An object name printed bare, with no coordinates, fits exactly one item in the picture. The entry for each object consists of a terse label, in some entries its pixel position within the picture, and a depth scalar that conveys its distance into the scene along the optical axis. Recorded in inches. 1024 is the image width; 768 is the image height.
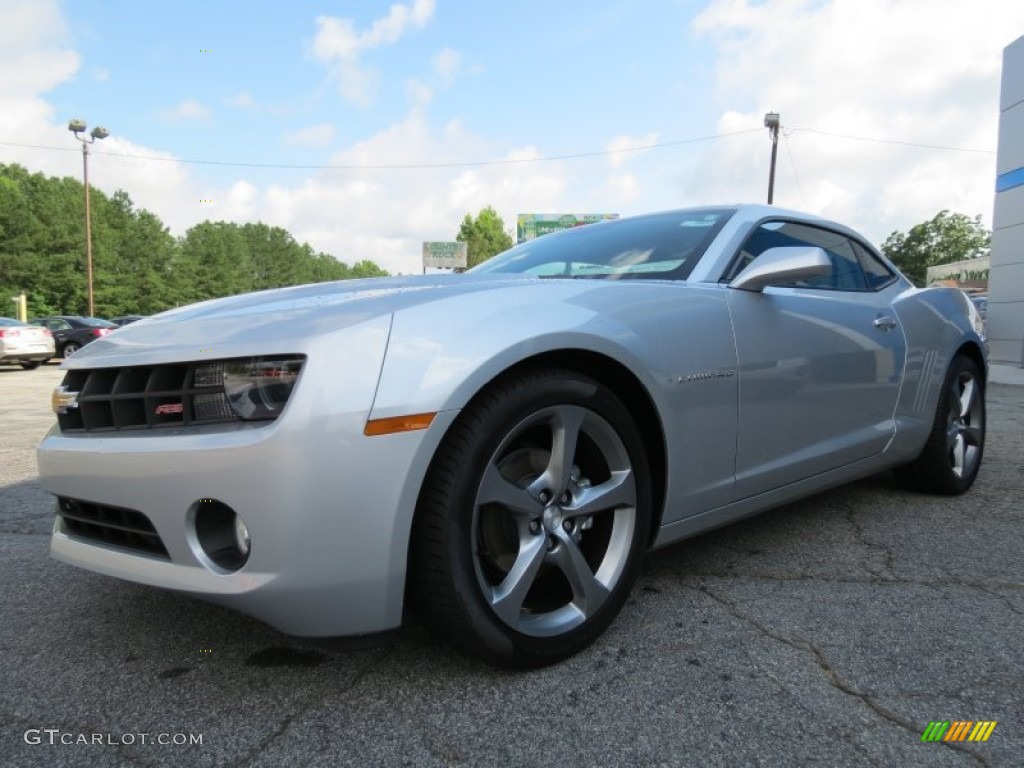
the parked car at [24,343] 573.9
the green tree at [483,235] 2386.8
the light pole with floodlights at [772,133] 964.6
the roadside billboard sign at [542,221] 1755.7
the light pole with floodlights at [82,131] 965.2
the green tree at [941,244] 2223.2
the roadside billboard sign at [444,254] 2022.4
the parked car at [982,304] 618.0
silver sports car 56.7
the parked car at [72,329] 754.2
